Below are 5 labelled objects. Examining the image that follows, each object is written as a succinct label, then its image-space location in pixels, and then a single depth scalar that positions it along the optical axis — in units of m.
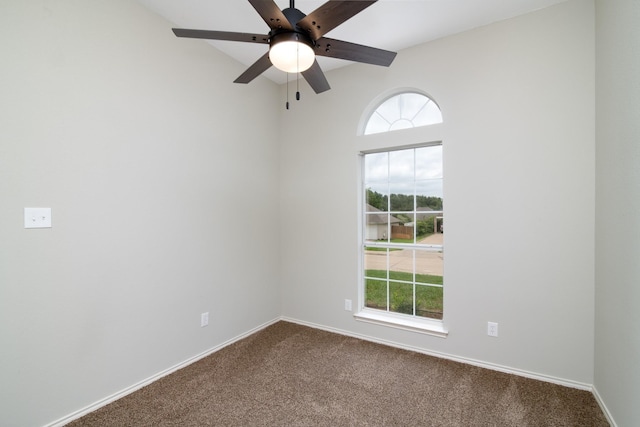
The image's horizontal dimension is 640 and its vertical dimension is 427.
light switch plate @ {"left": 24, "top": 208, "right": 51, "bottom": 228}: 1.55
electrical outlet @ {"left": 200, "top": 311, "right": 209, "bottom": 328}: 2.49
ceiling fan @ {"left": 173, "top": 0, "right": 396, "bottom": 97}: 1.25
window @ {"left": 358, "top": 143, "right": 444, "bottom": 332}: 2.62
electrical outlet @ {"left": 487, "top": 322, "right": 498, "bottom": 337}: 2.26
